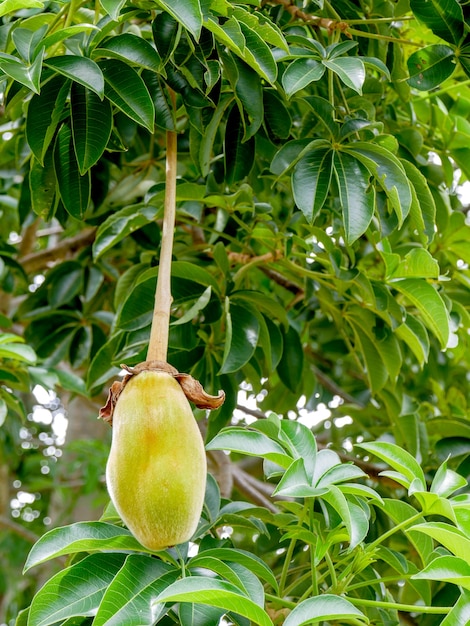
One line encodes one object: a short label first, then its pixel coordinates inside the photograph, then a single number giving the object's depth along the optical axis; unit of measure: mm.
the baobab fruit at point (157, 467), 1282
